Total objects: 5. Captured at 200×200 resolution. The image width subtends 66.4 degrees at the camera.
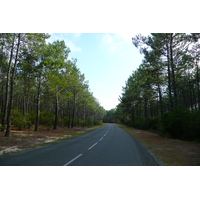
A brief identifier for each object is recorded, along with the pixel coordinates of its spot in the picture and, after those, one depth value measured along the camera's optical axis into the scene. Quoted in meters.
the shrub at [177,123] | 14.83
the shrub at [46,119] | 26.53
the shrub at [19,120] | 19.48
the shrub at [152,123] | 28.61
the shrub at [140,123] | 33.09
